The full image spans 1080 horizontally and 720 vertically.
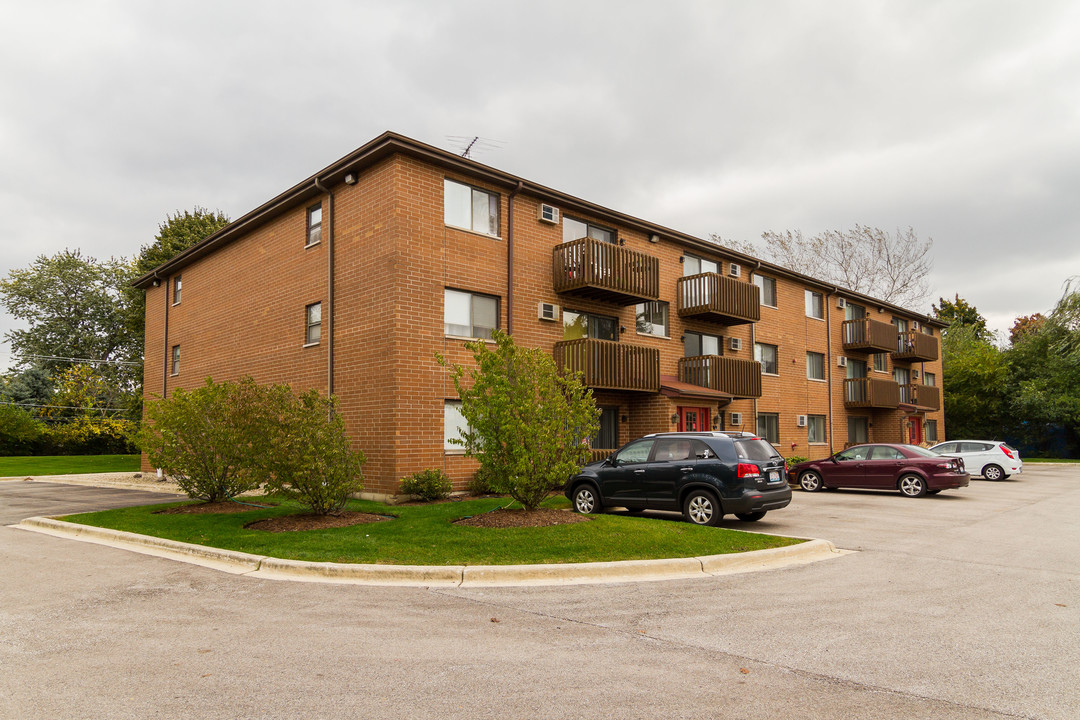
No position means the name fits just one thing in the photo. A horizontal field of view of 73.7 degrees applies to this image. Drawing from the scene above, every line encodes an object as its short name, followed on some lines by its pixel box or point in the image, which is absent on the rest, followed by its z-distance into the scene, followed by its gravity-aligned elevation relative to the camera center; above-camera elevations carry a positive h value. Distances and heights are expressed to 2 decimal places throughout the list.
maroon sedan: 17.44 -1.39
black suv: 11.50 -1.01
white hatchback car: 24.44 -1.40
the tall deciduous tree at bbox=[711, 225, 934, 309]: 45.78 +10.04
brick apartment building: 16.12 +3.15
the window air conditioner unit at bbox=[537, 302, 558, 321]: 18.75 +2.78
